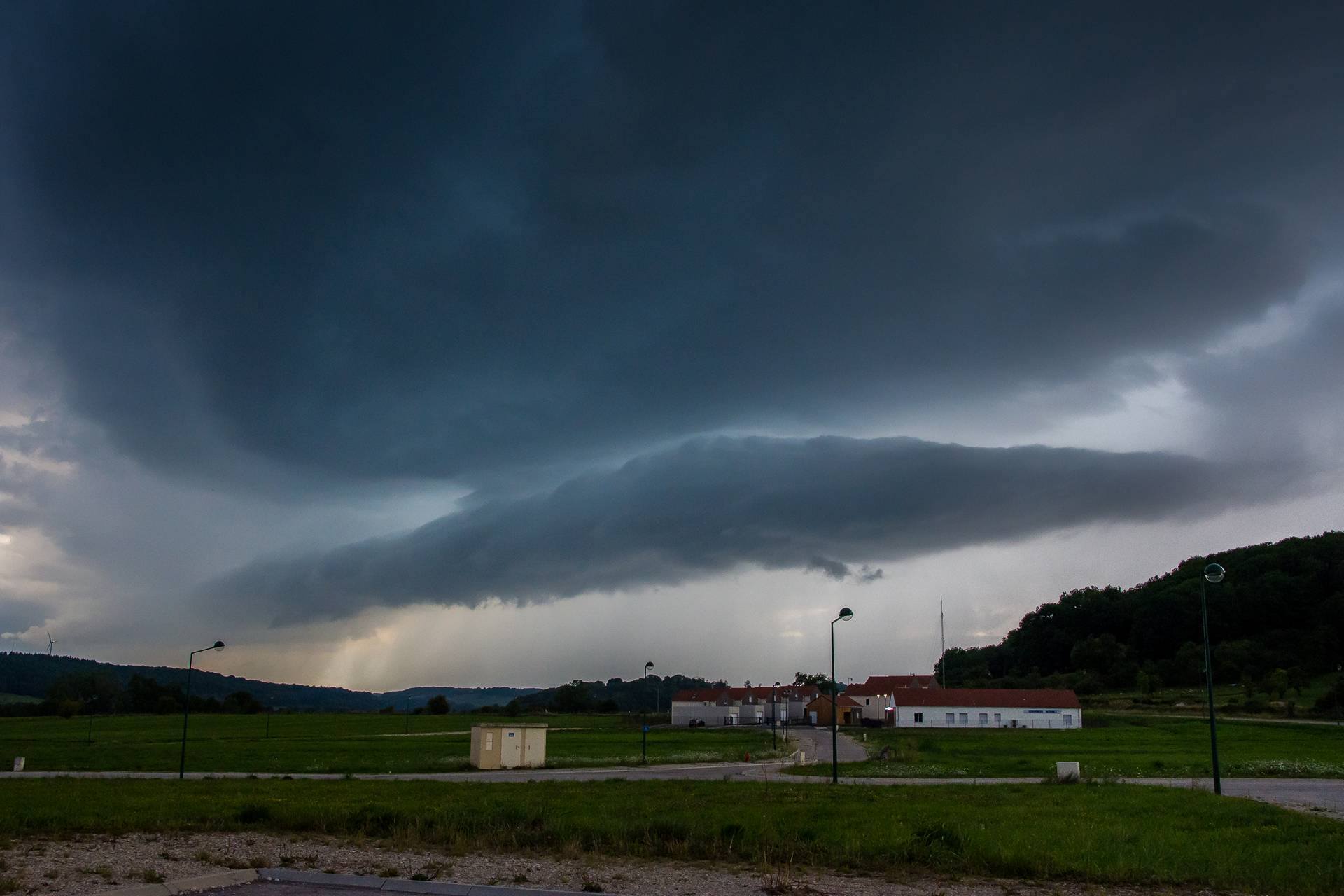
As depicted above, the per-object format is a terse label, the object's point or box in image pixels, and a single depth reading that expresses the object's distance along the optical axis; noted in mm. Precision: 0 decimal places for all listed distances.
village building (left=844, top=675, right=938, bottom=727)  128375
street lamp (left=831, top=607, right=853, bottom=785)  38253
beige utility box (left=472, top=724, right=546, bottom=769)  53156
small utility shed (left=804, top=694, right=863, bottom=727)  134875
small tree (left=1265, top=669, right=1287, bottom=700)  121188
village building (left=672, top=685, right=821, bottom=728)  154125
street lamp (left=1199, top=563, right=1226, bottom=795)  29547
